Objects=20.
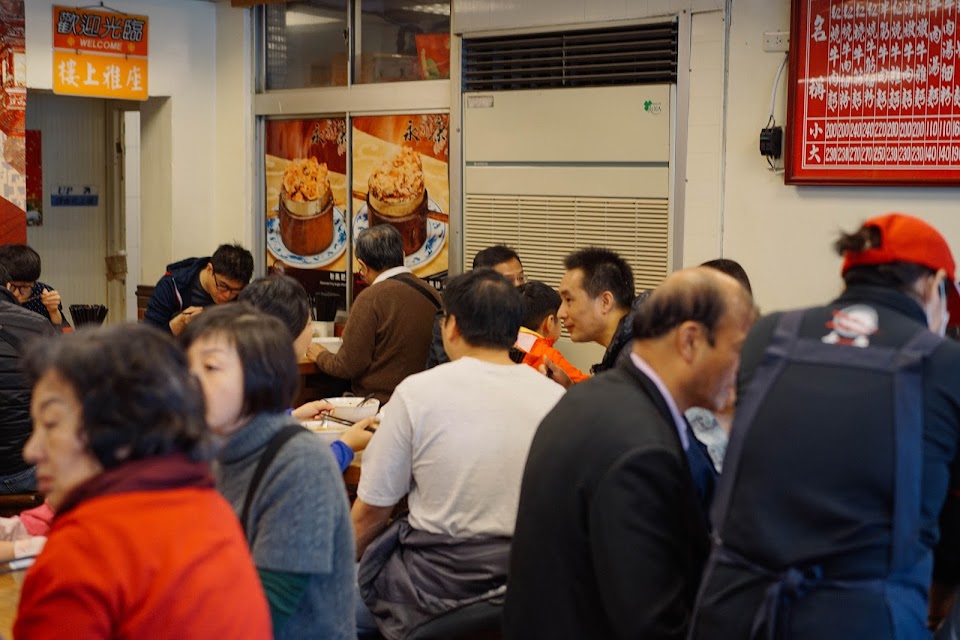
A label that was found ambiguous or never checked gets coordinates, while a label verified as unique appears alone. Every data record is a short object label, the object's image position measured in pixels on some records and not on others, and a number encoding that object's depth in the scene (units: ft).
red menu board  15.35
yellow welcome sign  21.83
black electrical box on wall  16.76
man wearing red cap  6.36
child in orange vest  16.40
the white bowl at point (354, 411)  13.03
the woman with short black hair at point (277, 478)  6.69
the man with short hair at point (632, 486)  6.51
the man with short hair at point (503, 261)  17.72
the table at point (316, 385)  18.89
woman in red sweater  4.68
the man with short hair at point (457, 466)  9.64
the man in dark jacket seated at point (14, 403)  13.76
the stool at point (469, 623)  9.52
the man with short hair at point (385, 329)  16.28
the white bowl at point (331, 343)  19.63
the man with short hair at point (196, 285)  18.20
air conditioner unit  18.33
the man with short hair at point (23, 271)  18.06
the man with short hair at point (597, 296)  13.50
